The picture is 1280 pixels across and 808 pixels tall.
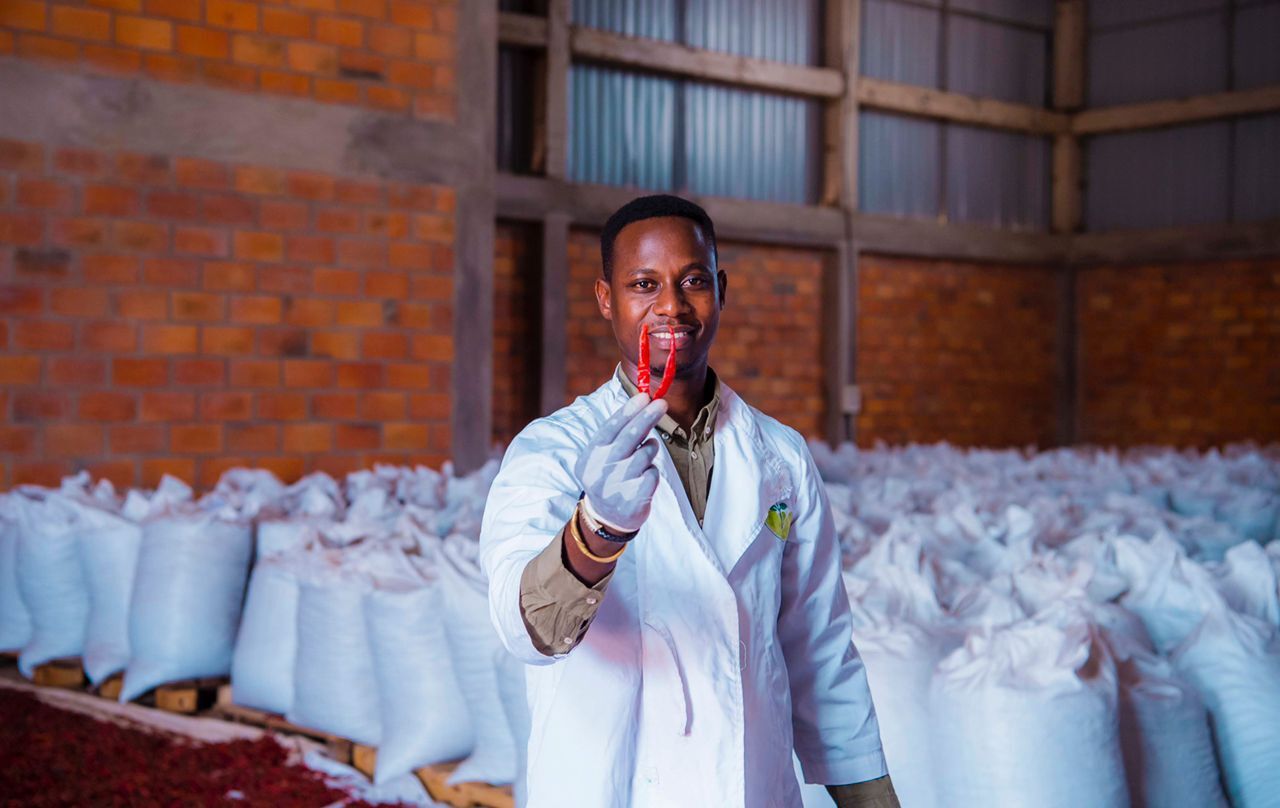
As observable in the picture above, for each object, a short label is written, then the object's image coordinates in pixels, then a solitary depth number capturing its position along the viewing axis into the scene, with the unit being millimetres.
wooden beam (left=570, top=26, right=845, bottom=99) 7805
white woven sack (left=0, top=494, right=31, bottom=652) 4246
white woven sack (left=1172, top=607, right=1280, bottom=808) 2283
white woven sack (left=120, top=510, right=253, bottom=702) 3775
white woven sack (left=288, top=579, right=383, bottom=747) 3270
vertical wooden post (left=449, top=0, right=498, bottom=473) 5797
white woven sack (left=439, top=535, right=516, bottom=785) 2881
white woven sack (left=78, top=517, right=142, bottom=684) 3990
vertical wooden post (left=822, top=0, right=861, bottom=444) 8875
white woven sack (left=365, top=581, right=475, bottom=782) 3023
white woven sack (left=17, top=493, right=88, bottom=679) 4117
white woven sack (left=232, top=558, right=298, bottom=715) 3580
